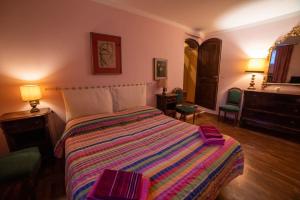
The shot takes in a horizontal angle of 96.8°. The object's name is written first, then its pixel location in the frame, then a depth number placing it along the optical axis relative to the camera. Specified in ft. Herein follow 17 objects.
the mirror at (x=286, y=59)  9.42
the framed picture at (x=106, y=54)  7.72
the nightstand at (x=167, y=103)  10.59
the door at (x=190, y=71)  17.34
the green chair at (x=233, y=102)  11.51
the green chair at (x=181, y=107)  10.98
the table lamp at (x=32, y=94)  5.80
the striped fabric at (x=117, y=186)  2.65
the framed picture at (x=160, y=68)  10.77
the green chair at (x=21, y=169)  4.07
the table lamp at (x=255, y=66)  10.42
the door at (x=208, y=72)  13.78
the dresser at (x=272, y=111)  8.95
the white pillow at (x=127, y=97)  8.00
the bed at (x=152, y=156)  3.17
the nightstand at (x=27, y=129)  5.45
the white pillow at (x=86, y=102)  6.60
